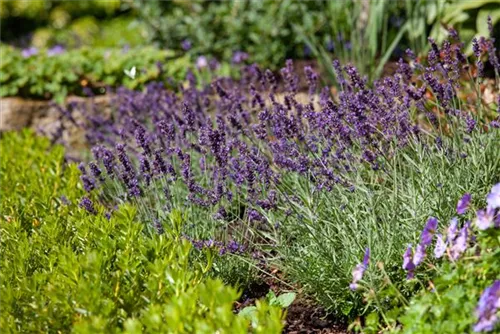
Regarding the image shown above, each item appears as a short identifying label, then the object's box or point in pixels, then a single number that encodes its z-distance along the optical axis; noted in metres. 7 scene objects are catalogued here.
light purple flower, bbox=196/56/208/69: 11.50
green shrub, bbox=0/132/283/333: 3.65
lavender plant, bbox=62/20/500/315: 4.72
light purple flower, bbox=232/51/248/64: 10.17
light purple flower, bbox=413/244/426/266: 3.99
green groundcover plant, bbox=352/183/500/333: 3.55
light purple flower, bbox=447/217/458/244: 3.94
